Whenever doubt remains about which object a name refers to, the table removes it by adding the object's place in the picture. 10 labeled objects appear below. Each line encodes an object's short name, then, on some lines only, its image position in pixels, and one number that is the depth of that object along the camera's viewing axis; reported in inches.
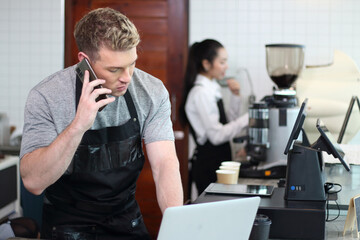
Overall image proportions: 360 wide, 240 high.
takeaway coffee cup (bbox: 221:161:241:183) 107.3
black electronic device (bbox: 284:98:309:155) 83.3
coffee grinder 115.3
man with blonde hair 80.0
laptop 61.4
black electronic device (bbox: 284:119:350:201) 83.6
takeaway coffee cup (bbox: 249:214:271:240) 75.9
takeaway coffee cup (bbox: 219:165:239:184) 105.0
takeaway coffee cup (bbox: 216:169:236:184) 102.2
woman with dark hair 139.9
